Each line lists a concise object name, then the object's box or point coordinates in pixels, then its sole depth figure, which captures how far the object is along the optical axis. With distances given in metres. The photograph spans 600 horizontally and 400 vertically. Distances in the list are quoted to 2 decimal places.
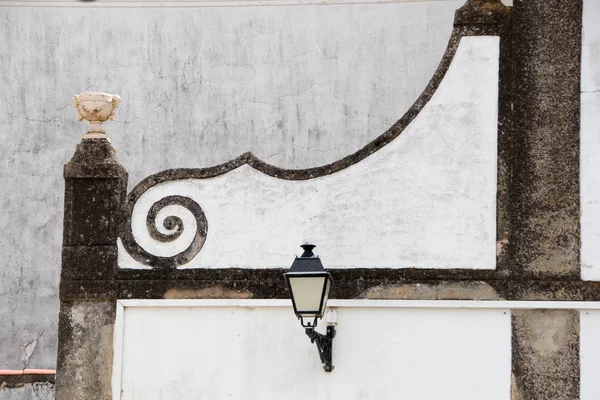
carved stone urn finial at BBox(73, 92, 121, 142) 15.71
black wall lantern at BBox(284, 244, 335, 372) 14.35
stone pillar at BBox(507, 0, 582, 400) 14.91
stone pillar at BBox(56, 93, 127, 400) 15.37
